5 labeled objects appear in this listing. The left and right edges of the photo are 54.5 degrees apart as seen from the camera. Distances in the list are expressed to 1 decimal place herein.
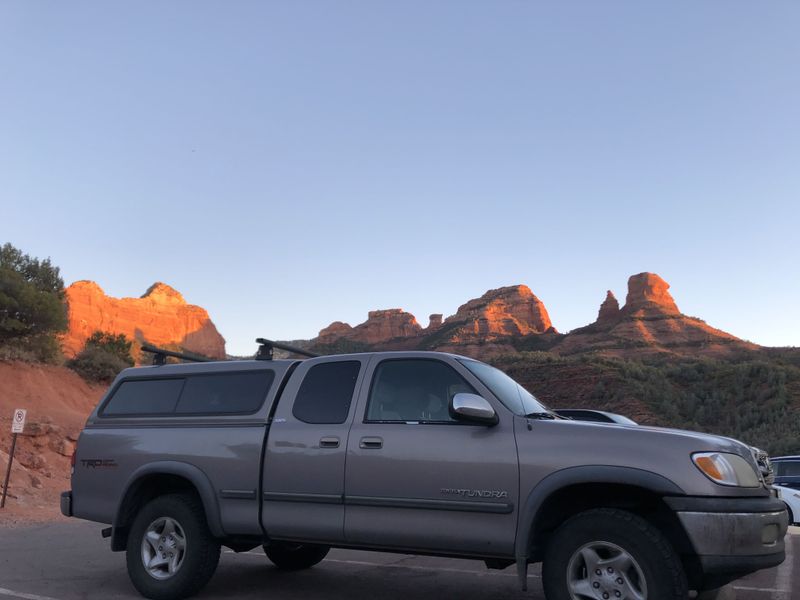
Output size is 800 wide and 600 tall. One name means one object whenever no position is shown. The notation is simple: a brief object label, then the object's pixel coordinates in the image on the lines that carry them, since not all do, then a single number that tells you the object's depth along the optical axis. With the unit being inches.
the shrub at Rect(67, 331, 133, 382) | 1343.5
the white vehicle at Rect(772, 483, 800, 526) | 600.4
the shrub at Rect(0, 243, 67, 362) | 1213.7
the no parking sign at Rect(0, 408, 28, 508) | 632.4
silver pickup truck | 193.0
